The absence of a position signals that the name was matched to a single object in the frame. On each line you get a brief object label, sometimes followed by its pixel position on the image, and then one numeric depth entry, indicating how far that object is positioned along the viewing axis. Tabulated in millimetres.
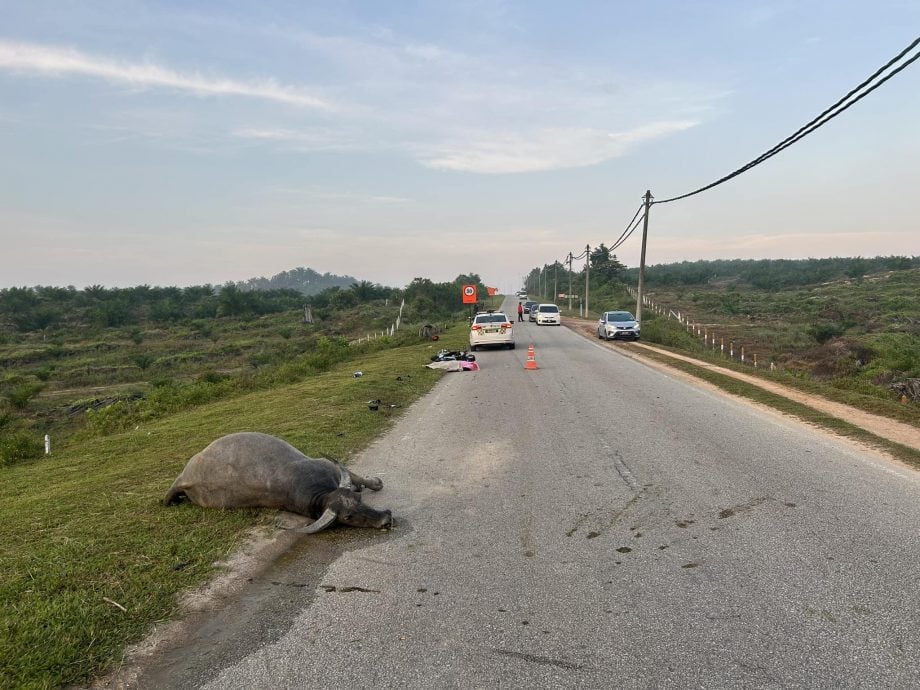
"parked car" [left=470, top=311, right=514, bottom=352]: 24812
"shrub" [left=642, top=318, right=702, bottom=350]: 30406
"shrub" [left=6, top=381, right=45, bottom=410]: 26500
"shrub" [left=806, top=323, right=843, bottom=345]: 33938
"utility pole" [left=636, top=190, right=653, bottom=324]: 31094
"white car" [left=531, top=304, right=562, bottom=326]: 43594
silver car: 29703
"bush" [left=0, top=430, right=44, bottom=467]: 12077
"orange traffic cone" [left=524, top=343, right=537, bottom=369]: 18359
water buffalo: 5785
